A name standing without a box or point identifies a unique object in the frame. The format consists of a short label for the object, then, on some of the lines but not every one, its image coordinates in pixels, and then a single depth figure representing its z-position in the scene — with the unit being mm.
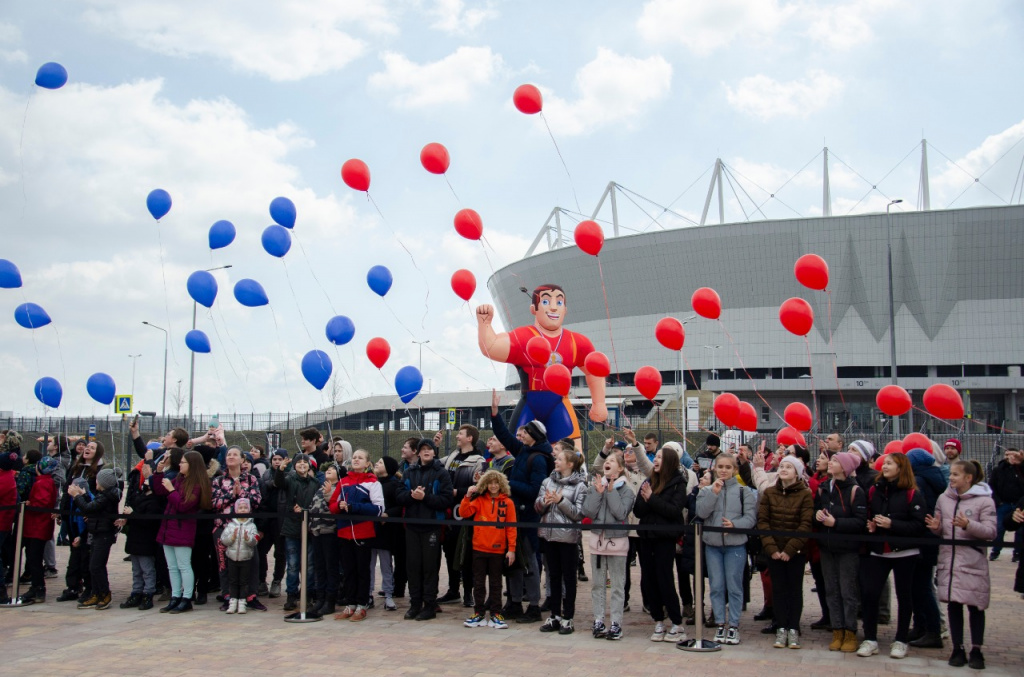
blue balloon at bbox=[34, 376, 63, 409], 13539
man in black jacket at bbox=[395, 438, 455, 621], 9266
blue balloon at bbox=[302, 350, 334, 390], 12508
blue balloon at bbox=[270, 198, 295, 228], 12758
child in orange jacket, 8875
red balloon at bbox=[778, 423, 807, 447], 13719
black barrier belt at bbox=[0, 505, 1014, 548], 7289
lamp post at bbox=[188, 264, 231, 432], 29888
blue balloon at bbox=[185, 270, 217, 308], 12852
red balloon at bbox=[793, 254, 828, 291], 13031
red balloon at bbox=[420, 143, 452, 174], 11789
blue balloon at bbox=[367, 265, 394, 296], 12820
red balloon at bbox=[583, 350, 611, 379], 13883
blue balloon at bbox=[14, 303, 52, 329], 12953
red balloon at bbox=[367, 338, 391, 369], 13055
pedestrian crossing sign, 22448
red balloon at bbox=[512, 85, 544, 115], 11523
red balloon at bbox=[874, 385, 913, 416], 12016
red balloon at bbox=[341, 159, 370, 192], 12164
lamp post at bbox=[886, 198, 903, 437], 30055
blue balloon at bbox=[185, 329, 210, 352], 14516
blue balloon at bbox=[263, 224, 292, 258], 12859
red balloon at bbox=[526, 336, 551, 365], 13031
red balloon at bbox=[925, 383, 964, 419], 11203
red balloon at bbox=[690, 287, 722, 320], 13898
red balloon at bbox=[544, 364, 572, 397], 12523
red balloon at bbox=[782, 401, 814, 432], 13695
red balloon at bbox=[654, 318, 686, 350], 13812
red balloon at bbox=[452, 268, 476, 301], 12539
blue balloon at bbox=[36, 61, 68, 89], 10977
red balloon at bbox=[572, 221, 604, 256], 12164
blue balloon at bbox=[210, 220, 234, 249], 13227
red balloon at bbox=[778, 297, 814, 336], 13055
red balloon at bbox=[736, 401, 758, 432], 13609
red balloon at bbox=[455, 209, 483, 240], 12039
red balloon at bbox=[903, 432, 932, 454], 11188
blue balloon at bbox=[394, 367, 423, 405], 12766
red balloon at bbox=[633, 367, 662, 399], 14664
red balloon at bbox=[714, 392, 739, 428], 13531
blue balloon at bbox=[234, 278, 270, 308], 13078
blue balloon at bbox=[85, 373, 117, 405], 13570
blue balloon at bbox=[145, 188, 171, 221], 13031
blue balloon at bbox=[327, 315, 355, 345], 12844
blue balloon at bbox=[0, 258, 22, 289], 12312
